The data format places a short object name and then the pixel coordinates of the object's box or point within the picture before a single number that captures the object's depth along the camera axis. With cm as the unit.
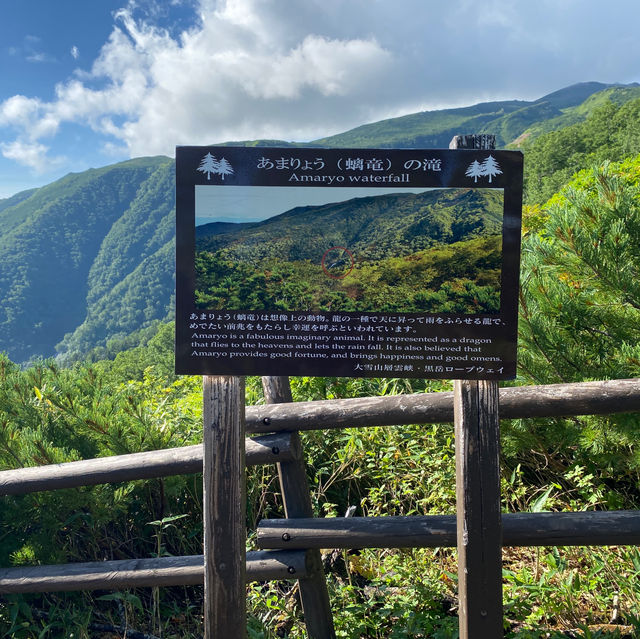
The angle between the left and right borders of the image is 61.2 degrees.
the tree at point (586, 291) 239
